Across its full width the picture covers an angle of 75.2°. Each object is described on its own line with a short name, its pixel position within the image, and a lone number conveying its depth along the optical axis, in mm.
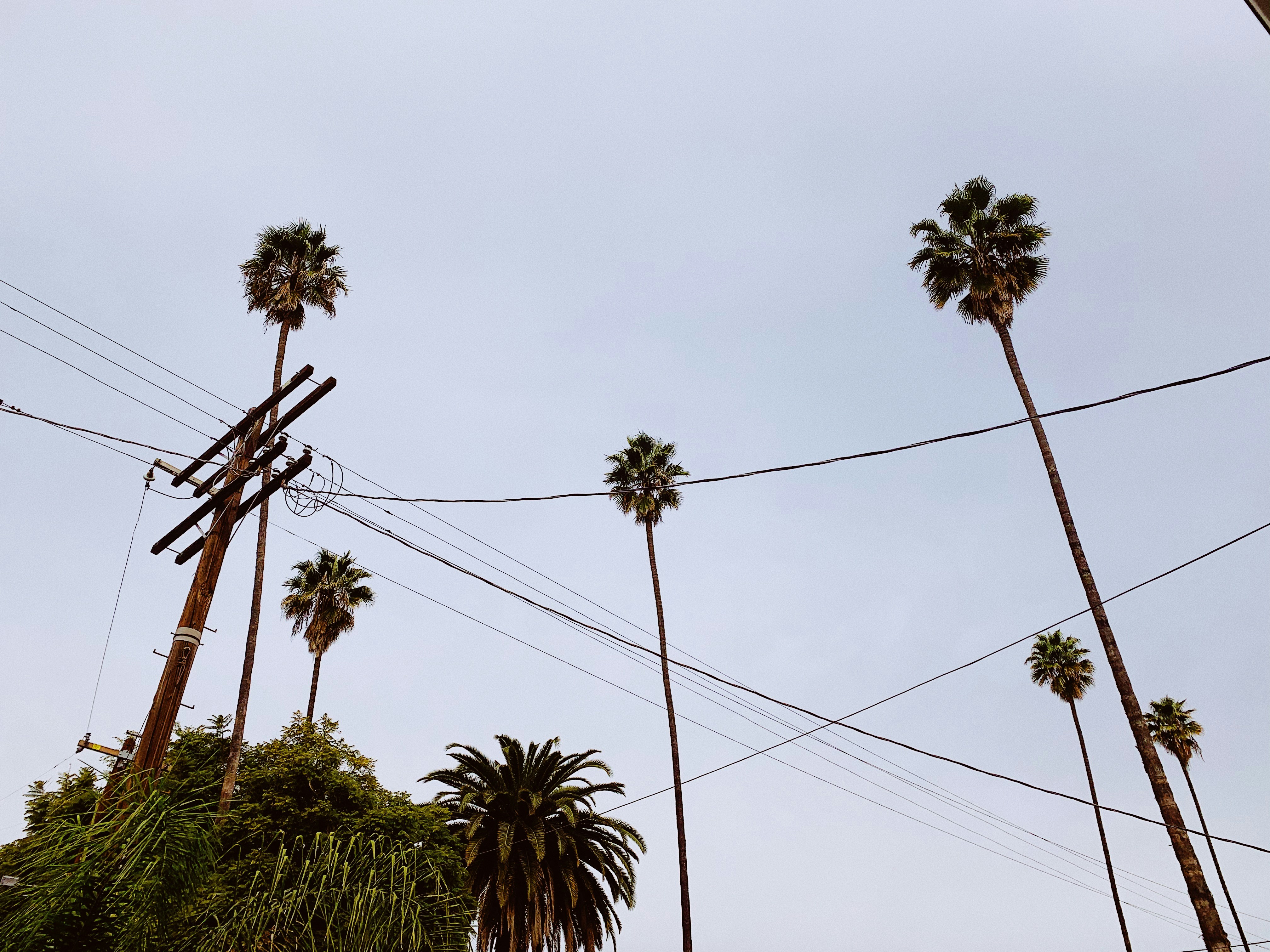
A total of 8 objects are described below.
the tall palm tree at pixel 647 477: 39531
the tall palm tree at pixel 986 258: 25344
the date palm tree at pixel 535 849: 29453
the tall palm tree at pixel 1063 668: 45513
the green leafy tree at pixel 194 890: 5668
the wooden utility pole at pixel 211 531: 9992
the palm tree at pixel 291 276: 33188
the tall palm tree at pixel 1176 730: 48500
